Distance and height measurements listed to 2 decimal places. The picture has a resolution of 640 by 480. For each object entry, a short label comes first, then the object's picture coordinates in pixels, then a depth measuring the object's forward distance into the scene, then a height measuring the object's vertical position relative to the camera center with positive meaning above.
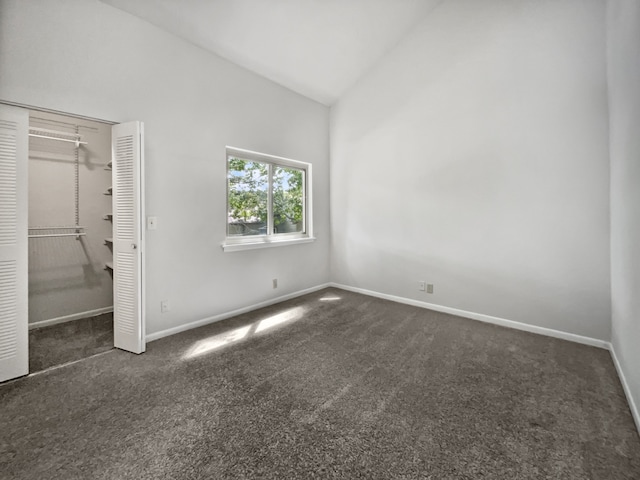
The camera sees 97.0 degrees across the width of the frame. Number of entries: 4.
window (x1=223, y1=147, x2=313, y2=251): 3.60 +0.56
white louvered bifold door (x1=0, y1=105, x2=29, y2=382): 2.02 +0.00
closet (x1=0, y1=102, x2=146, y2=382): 2.05 +0.03
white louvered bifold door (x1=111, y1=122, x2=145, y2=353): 2.46 +0.08
